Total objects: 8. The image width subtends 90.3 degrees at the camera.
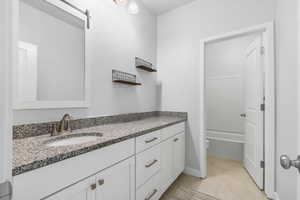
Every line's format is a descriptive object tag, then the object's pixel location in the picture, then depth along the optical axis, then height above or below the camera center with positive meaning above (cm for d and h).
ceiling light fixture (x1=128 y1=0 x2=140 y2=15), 176 +109
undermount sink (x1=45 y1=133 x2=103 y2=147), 108 -31
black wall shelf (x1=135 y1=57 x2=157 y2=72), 213 +52
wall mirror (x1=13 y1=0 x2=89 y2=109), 108 +35
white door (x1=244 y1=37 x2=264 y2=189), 182 -17
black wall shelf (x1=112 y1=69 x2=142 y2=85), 175 +28
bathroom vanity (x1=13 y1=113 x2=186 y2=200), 65 -39
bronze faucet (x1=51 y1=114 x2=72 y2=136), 118 -22
